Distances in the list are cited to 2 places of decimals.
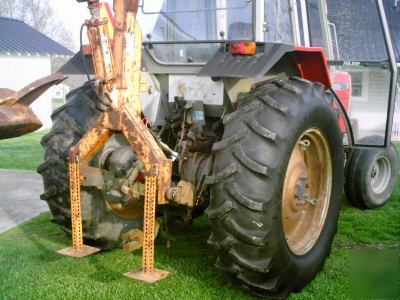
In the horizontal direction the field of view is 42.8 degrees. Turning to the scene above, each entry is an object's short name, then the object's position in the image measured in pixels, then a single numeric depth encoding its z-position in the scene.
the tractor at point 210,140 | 3.21
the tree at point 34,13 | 40.94
